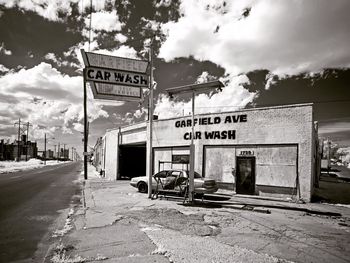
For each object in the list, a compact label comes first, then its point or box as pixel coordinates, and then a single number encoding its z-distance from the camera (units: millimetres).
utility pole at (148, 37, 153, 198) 12562
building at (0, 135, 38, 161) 94062
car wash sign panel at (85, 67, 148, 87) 11438
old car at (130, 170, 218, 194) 12242
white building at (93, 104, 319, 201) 12691
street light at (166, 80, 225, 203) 11164
